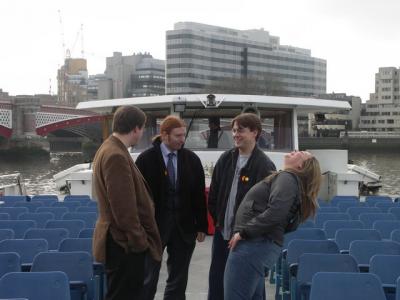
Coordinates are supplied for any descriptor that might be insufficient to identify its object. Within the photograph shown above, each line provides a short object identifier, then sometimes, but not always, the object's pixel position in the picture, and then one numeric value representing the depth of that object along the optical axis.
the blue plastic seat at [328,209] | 7.96
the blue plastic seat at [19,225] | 6.53
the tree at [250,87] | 88.07
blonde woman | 3.63
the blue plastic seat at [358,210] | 7.85
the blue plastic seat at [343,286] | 3.76
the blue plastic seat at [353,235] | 5.70
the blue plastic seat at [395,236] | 5.86
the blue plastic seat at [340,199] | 9.53
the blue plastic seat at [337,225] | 6.41
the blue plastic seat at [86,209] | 8.43
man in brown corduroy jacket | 3.69
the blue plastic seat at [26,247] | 5.21
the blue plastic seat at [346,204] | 8.60
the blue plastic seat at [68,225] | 6.46
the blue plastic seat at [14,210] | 7.92
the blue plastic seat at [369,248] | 5.13
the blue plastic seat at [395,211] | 7.94
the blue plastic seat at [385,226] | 6.46
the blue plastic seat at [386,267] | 4.55
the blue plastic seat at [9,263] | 4.46
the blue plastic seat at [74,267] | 4.51
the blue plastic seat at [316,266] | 4.50
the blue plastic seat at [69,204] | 9.36
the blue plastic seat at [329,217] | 7.11
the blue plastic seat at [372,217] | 7.13
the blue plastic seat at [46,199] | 9.81
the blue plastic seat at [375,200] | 9.62
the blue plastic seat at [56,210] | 8.03
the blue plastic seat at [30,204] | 9.19
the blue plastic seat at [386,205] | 8.79
